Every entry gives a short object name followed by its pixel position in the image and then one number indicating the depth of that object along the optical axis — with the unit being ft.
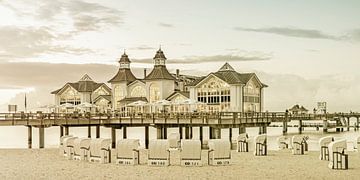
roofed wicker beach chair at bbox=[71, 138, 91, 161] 79.46
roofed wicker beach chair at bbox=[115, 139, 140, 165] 72.90
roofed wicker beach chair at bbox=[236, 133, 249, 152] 98.73
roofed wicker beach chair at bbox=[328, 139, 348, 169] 68.13
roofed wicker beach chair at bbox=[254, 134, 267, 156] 89.92
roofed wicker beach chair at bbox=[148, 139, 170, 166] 71.15
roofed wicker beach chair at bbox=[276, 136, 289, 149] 108.20
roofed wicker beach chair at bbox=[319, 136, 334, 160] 80.78
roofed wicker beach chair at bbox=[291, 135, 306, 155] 92.38
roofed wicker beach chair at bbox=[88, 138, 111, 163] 76.07
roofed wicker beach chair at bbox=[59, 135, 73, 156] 90.73
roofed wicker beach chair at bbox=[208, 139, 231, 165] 71.87
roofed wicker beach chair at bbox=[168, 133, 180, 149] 99.54
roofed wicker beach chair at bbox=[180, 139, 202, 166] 70.85
